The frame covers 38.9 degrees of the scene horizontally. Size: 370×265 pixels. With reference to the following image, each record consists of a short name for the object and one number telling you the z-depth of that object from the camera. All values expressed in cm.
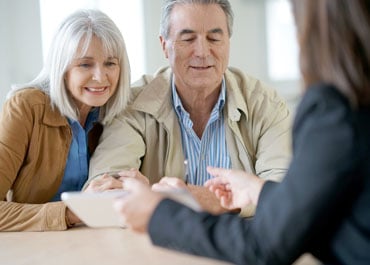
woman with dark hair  69
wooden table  110
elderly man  172
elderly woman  156
